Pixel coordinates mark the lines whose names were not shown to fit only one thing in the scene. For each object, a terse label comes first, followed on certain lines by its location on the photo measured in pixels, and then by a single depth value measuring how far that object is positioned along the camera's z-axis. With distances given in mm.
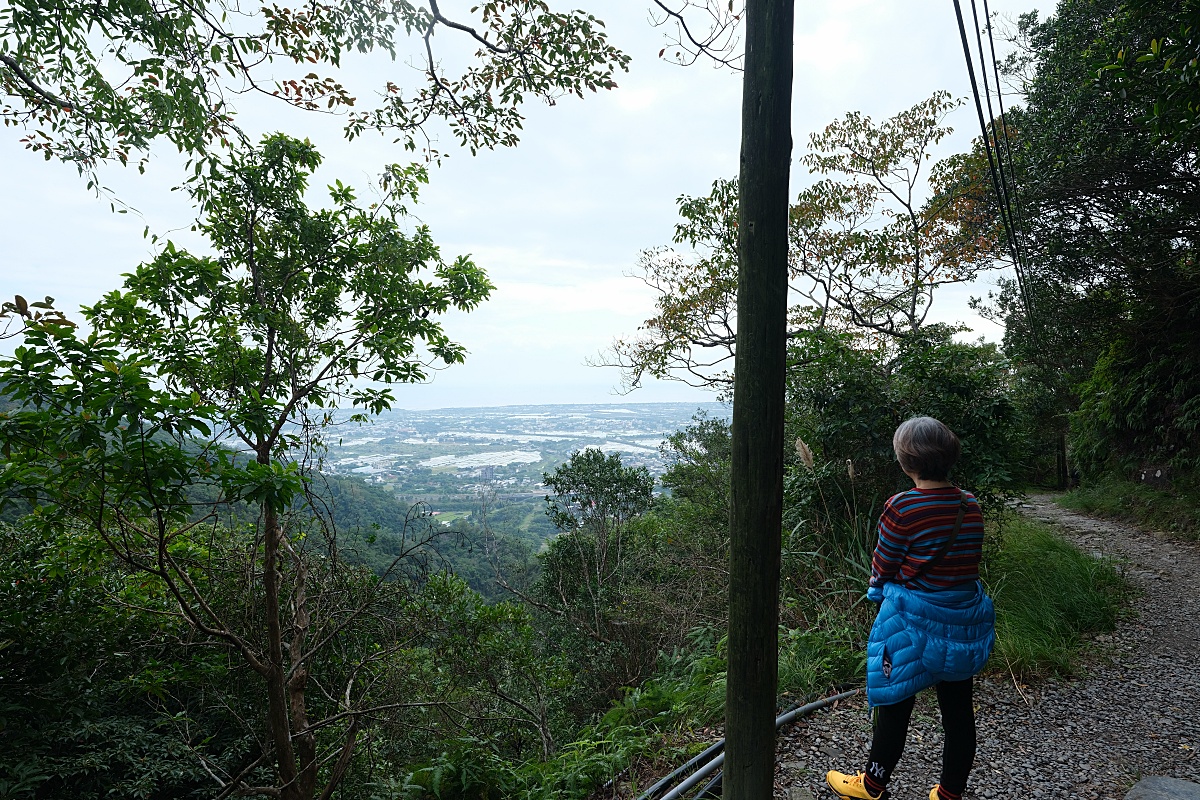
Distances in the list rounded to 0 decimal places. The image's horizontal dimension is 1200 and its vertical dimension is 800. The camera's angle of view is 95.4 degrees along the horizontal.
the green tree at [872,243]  9867
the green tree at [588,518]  10258
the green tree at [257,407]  2572
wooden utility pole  1579
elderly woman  1868
